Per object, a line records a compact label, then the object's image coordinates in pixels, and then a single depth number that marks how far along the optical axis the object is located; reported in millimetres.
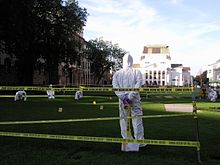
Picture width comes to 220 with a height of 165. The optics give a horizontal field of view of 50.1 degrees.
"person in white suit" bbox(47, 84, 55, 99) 20450
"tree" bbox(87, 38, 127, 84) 63177
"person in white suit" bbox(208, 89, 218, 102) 21045
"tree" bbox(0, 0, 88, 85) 20272
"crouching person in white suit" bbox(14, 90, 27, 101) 17556
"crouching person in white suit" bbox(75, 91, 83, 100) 20931
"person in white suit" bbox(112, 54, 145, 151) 5131
